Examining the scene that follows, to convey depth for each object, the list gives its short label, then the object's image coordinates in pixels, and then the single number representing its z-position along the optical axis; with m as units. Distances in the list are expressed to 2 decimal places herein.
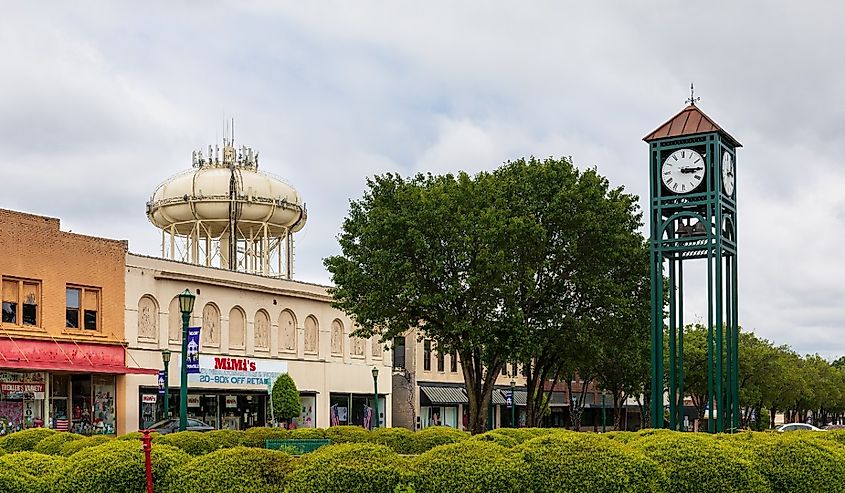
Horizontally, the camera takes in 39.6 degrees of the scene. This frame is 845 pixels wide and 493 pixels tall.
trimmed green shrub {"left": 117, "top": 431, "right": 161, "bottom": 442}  22.95
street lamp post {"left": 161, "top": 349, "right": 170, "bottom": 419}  39.84
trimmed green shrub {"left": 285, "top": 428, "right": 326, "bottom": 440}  25.53
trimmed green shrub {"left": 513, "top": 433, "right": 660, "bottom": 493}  14.99
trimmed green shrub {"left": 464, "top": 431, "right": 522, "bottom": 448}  19.17
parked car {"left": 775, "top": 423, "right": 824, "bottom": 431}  55.84
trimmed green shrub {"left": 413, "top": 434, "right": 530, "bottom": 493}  14.85
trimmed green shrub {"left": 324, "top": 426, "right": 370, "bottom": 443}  25.09
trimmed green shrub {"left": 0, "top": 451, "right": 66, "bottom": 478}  16.50
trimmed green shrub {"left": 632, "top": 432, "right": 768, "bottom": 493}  15.89
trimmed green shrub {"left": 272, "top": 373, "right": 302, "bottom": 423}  54.44
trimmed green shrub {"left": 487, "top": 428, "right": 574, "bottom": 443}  21.95
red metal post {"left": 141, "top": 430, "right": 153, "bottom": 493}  14.47
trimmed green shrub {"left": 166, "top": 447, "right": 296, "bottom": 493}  15.08
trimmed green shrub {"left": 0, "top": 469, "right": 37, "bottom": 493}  16.16
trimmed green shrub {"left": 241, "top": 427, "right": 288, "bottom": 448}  24.44
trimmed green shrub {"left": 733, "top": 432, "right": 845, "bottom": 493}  17.09
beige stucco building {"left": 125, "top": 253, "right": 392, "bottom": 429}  49.12
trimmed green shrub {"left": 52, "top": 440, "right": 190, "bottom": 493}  15.85
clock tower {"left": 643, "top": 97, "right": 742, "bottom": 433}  31.89
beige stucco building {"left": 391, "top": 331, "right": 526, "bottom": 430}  68.31
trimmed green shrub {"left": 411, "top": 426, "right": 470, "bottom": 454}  23.39
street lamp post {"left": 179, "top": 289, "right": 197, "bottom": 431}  27.55
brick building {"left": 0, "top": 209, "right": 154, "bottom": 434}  43.12
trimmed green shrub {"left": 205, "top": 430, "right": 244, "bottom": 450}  23.53
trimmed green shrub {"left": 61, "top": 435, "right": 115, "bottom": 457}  20.35
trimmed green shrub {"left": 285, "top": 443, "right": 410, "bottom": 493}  14.68
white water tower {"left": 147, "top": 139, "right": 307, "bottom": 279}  58.94
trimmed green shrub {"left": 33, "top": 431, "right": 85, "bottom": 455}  22.14
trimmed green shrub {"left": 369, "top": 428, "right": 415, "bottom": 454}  23.89
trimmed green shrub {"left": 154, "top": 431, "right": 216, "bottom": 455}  22.61
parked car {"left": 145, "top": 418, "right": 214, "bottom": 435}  37.38
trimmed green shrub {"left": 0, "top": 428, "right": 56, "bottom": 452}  23.12
